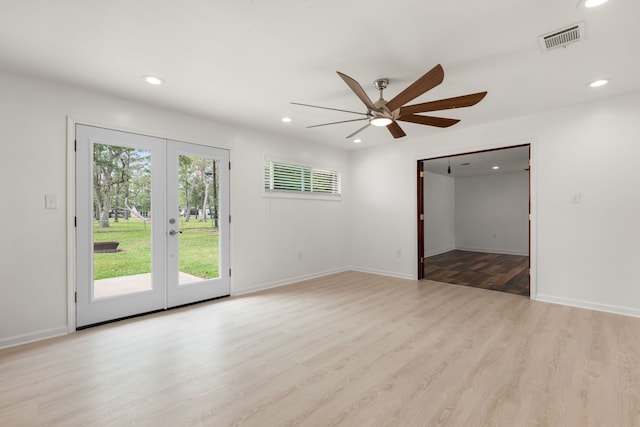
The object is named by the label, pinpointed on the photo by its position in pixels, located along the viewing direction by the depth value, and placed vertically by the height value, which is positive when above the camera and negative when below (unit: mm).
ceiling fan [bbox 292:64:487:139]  2301 +962
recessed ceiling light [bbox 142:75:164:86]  2959 +1345
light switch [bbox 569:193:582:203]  3811 +192
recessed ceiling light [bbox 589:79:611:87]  3102 +1362
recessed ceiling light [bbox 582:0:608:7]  1906 +1344
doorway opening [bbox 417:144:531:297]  6399 -98
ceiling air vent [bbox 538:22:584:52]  2221 +1354
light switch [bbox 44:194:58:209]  3016 +129
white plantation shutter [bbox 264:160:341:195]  5014 +632
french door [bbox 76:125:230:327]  3271 -125
